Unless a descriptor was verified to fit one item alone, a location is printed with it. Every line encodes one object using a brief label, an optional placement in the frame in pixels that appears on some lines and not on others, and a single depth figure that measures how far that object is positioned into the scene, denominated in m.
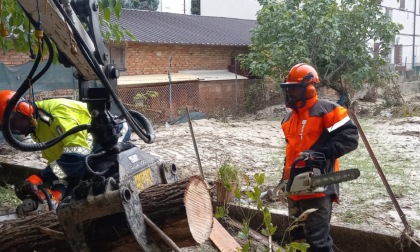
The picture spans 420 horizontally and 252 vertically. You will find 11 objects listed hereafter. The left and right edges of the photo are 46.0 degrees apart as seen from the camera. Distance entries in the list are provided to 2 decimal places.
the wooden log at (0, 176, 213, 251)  2.80
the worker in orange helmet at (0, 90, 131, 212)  3.78
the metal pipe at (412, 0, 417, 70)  30.80
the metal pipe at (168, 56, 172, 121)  14.87
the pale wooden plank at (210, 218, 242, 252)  3.19
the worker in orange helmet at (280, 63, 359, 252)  3.75
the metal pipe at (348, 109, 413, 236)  4.20
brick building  15.43
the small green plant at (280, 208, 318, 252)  2.48
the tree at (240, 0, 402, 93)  14.71
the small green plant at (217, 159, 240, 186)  5.40
